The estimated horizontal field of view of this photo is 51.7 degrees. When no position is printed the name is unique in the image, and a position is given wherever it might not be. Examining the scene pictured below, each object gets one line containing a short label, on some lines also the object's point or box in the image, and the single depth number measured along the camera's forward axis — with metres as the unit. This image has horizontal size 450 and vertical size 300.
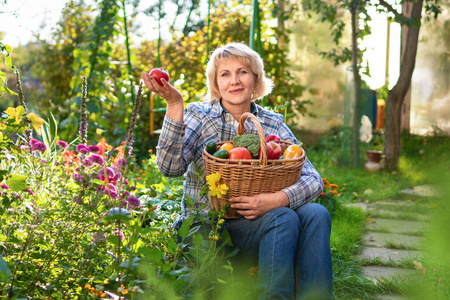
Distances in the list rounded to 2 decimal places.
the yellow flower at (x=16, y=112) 1.39
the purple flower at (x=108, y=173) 1.51
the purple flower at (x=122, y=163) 1.36
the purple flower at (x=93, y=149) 1.62
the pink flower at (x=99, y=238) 1.44
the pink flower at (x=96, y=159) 1.52
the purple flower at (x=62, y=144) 1.85
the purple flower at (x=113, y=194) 1.49
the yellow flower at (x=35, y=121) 1.41
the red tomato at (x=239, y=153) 1.59
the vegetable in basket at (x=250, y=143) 1.66
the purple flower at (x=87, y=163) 1.60
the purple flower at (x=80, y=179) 1.44
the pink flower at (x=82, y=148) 1.60
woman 1.59
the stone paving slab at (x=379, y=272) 2.13
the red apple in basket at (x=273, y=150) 1.67
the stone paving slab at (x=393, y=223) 3.00
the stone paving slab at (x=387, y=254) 2.44
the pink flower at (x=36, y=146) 1.64
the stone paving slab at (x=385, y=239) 2.73
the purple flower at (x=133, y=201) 1.46
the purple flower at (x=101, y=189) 1.54
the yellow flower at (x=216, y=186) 1.57
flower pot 5.45
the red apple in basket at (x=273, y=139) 1.83
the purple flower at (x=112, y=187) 1.49
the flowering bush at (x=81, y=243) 1.26
